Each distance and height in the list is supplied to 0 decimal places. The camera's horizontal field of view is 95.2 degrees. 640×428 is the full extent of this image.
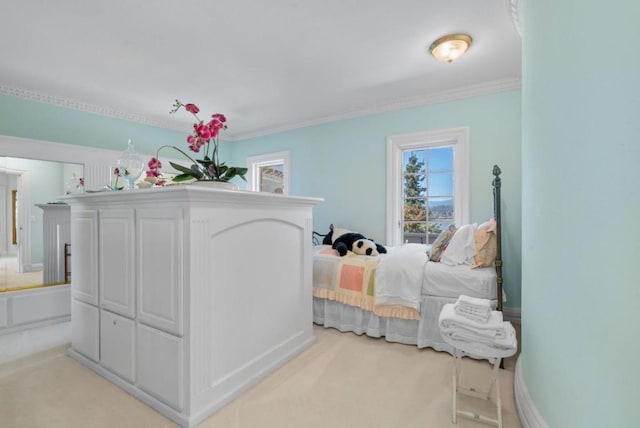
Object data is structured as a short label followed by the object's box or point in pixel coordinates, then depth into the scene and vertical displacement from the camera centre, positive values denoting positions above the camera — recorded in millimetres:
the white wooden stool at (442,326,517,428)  1512 -854
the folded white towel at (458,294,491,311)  1668 -528
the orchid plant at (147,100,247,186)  1800 +310
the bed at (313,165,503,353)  2336 -680
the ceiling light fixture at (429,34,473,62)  2311 +1362
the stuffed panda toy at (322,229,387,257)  3156 -355
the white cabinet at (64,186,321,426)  1577 -500
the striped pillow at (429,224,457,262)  2676 -300
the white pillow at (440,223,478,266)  2529 -317
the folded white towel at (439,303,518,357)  1519 -660
